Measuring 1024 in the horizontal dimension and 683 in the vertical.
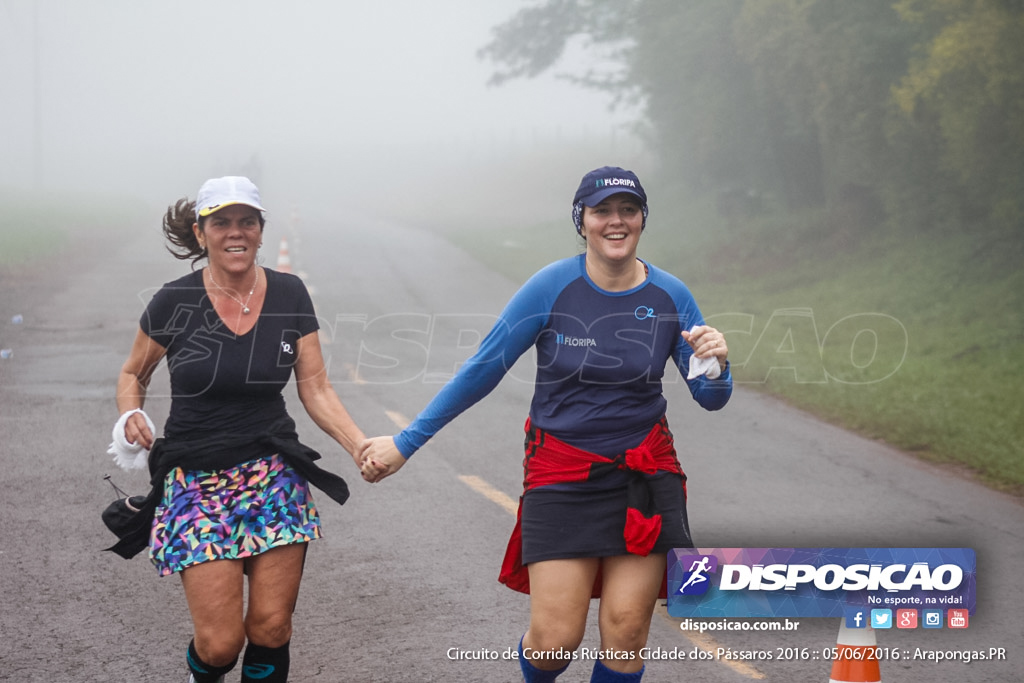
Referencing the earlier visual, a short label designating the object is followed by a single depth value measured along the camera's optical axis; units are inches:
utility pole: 2001.7
